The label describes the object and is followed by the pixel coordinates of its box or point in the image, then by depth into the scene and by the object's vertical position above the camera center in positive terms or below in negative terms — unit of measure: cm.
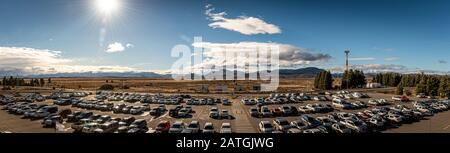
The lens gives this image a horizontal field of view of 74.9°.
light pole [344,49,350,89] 7945 +115
